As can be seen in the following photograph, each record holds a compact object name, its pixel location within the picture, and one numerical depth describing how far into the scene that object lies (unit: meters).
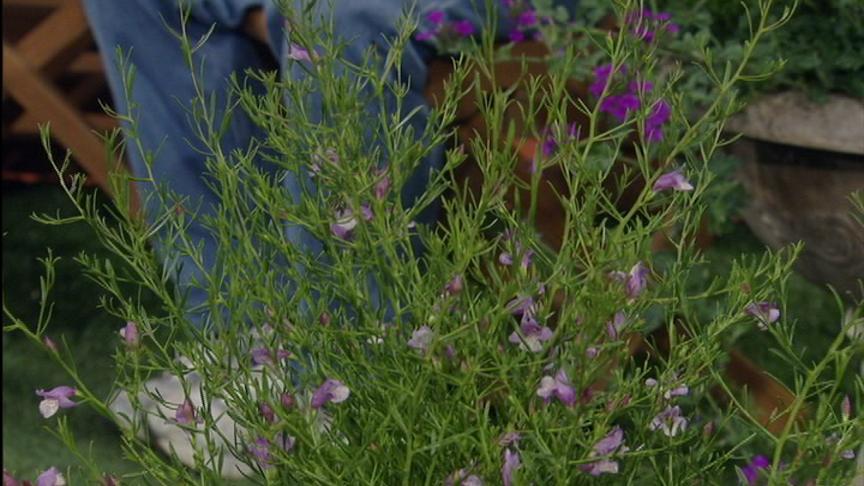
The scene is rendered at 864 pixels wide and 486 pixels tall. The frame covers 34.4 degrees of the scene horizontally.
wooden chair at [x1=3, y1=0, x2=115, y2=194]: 3.81
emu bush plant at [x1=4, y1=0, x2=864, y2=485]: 1.43
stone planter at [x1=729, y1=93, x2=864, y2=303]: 2.22
